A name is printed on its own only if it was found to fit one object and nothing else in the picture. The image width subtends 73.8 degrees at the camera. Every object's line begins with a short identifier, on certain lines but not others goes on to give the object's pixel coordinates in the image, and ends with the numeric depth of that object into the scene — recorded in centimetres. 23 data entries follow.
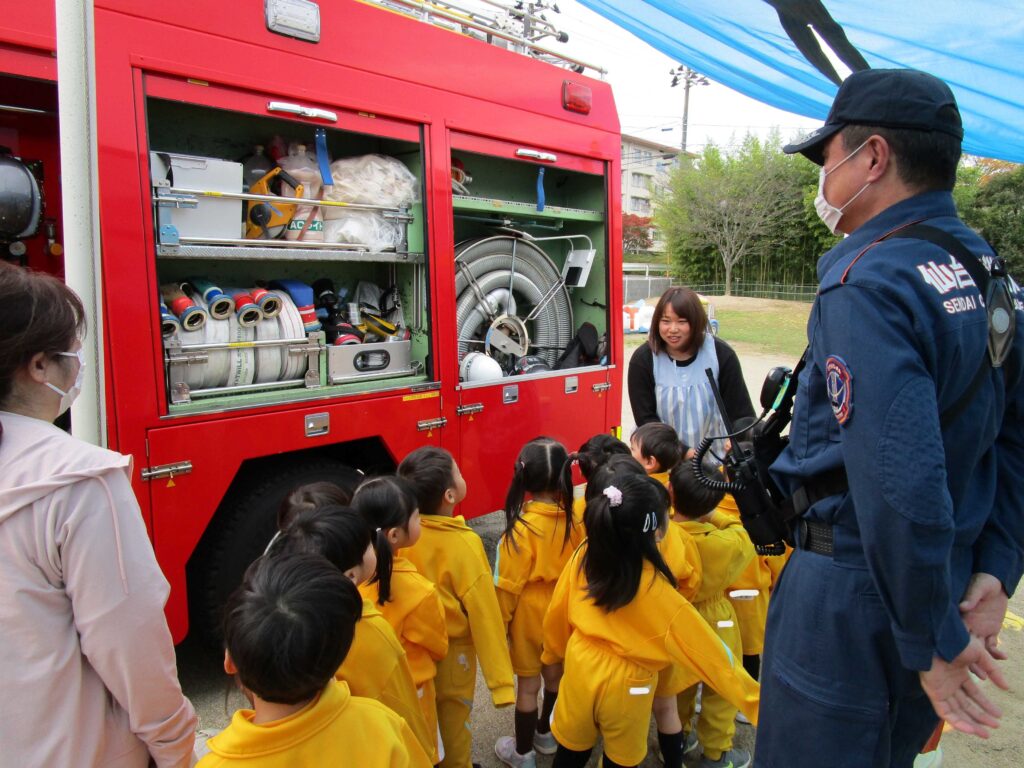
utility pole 3506
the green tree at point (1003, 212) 2489
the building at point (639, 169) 5275
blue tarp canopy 265
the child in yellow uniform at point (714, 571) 242
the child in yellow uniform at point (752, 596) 273
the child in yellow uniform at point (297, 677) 122
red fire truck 242
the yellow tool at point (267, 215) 298
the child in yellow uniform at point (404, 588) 193
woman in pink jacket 117
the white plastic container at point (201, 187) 259
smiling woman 330
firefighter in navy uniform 117
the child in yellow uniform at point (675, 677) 227
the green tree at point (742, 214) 3008
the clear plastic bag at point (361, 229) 316
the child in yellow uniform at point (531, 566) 245
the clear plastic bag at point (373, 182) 324
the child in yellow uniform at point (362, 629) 168
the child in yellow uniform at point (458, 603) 213
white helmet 374
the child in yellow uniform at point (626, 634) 199
